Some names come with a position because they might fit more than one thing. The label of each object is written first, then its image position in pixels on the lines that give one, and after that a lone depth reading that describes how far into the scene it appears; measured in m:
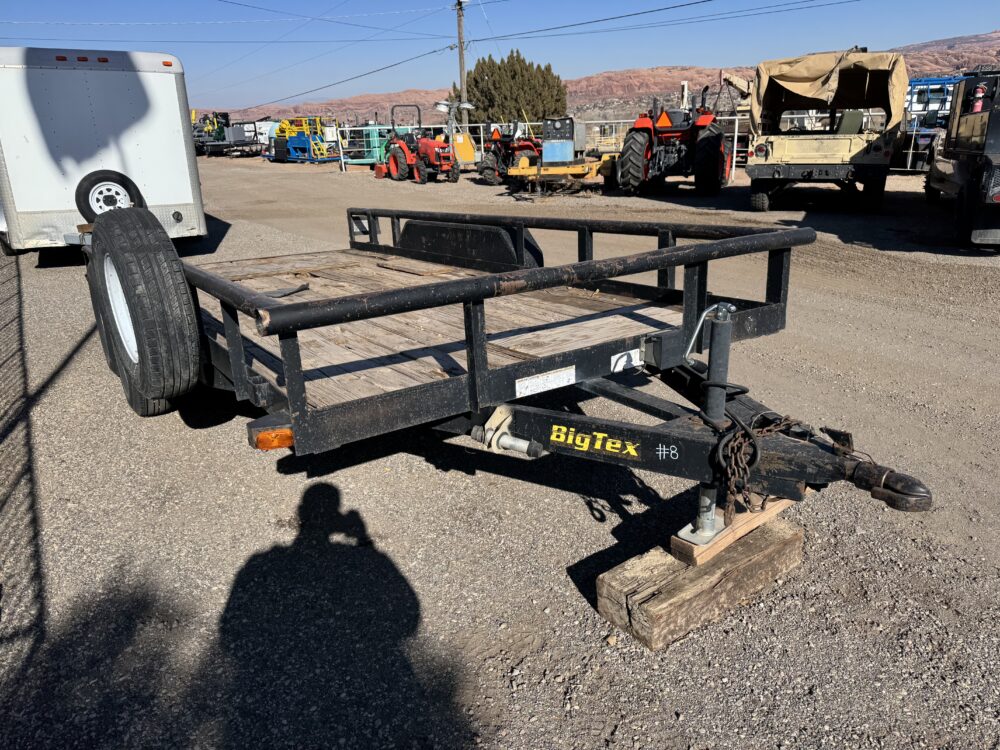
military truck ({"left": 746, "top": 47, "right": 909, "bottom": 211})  14.29
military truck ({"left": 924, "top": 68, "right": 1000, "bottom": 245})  9.56
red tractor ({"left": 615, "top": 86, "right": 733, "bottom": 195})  18.45
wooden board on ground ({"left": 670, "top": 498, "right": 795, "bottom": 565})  2.97
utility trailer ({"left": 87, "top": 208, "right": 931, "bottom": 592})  2.56
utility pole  37.08
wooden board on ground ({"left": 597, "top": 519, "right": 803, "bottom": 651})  2.81
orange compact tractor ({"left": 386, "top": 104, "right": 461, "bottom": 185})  25.50
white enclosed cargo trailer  10.09
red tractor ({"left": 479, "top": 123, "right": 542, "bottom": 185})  21.30
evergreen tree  50.69
